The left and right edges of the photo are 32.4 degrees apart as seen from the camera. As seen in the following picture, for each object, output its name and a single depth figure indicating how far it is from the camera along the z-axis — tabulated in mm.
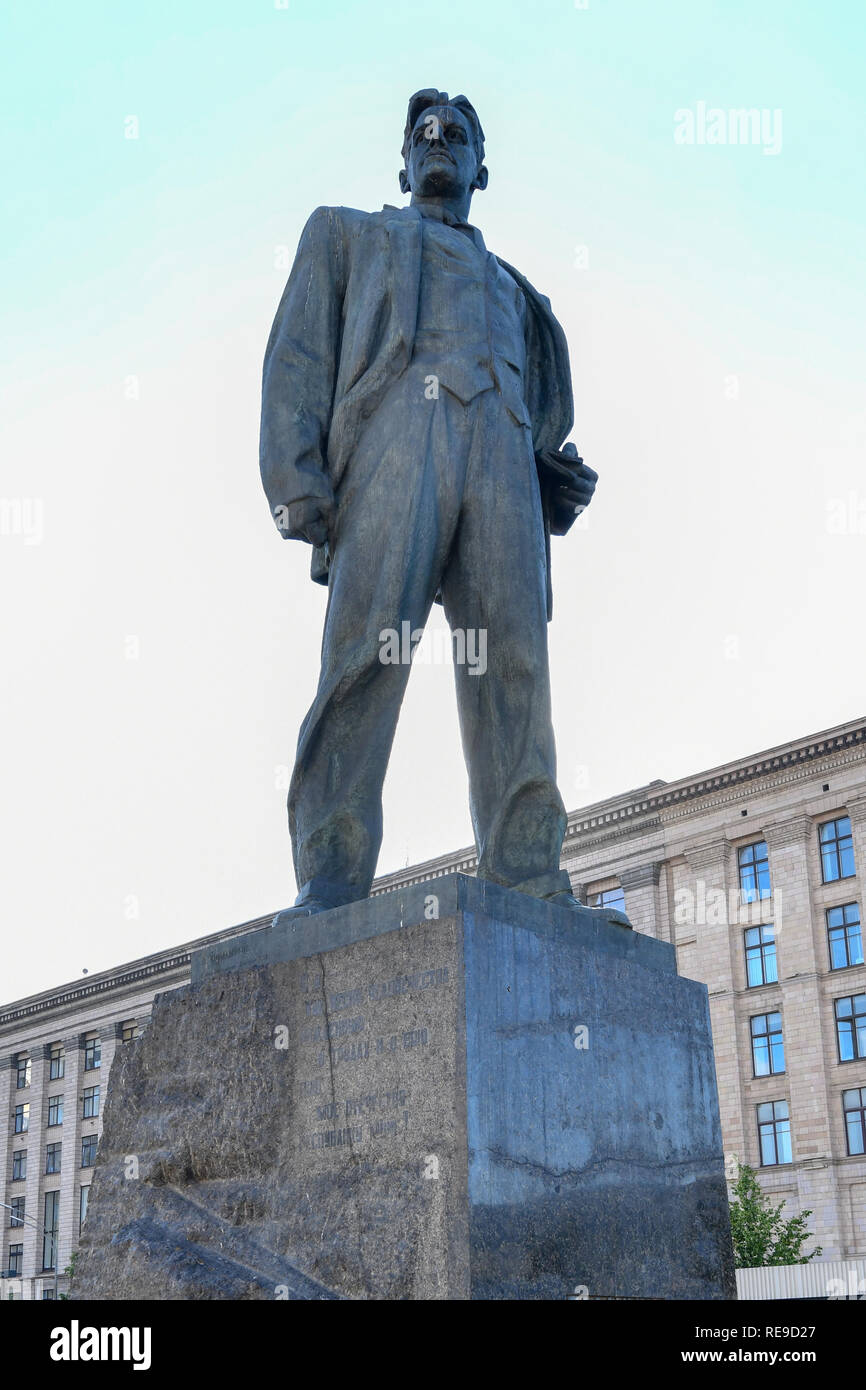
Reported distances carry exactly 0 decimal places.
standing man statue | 5266
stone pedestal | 4152
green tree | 34219
